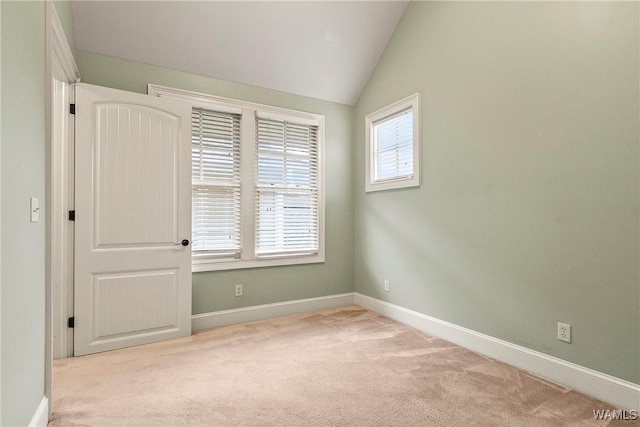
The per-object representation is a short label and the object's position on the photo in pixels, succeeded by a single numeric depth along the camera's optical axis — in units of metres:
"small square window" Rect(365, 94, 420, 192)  3.31
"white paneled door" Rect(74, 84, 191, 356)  2.63
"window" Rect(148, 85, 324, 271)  3.30
